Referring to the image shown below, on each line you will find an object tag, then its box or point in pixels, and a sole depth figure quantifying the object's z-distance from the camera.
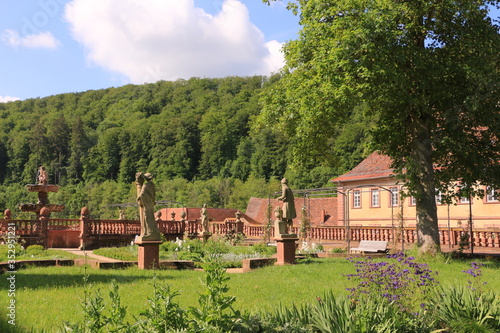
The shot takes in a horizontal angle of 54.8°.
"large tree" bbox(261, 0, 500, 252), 14.98
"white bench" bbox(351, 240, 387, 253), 19.56
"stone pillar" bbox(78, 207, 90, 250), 25.50
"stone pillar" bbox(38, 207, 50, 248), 23.99
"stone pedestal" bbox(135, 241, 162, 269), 13.20
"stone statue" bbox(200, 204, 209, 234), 27.23
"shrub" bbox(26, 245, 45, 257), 18.73
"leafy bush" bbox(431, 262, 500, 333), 6.05
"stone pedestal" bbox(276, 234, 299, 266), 14.90
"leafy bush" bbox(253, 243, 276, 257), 19.11
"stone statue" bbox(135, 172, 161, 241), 13.22
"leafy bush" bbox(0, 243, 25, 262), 15.39
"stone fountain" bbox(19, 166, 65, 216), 25.20
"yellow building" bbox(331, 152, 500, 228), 29.17
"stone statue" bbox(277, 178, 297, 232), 15.98
